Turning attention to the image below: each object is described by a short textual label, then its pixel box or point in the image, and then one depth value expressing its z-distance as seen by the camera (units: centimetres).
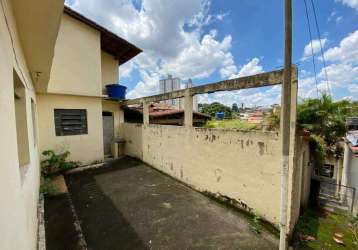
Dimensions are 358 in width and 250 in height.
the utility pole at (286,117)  229
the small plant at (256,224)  313
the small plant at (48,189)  432
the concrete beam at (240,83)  303
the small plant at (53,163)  588
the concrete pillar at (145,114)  669
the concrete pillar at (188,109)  467
